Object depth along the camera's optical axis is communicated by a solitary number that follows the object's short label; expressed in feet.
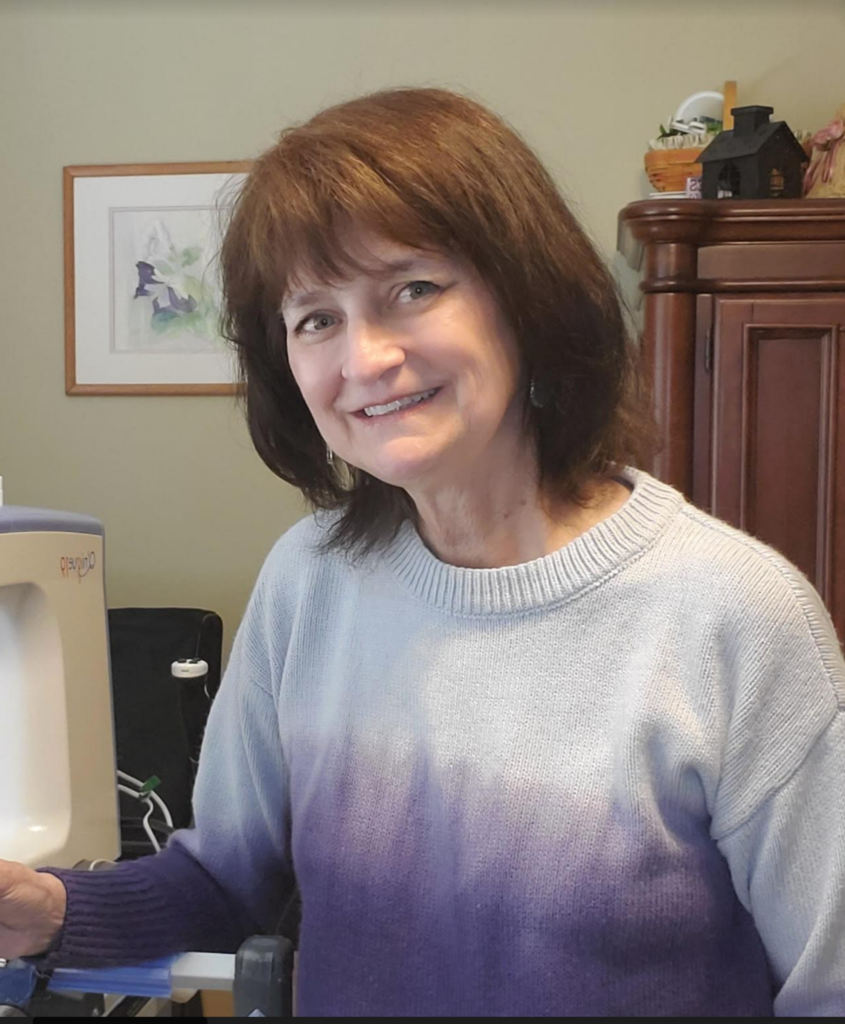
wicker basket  6.00
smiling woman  2.46
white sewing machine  3.56
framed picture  7.07
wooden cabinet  4.94
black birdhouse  5.36
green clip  4.53
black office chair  4.94
